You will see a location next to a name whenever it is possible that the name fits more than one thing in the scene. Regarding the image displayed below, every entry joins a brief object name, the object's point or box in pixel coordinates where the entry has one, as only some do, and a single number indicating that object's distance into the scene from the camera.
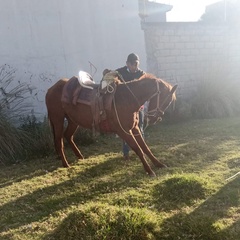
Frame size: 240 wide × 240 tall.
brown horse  4.76
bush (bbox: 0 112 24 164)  6.27
